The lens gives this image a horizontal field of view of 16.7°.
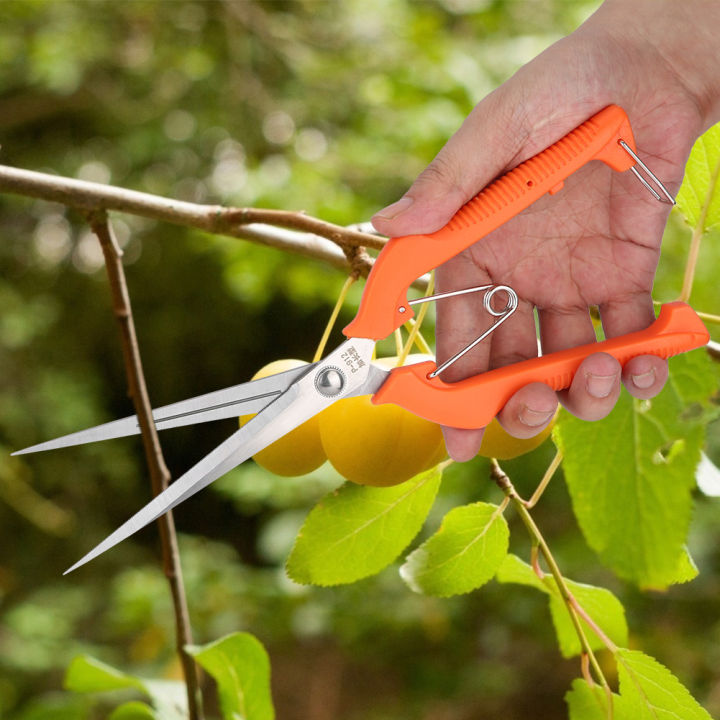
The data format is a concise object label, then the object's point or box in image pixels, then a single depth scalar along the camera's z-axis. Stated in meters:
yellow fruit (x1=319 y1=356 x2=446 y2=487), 0.73
